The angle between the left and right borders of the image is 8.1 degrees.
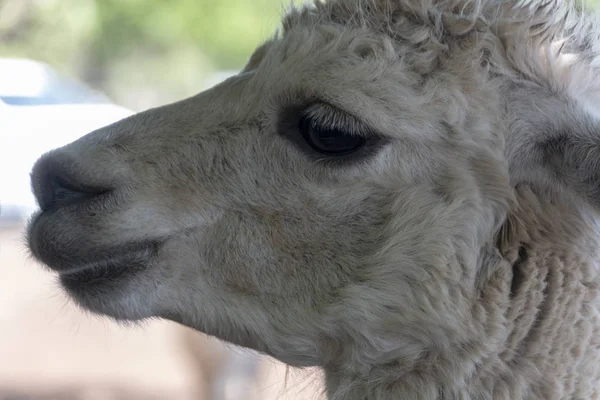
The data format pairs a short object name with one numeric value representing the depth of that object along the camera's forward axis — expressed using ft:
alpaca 6.44
